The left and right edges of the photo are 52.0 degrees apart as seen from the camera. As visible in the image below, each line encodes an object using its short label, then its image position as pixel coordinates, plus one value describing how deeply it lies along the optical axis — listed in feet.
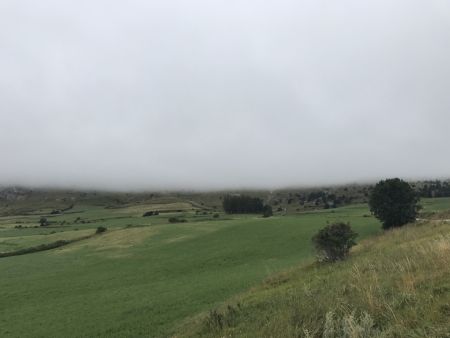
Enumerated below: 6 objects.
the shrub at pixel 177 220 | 433.48
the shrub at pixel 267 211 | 502.05
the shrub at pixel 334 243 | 115.03
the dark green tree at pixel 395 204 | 225.35
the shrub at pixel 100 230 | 366.90
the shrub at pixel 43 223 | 538.88
